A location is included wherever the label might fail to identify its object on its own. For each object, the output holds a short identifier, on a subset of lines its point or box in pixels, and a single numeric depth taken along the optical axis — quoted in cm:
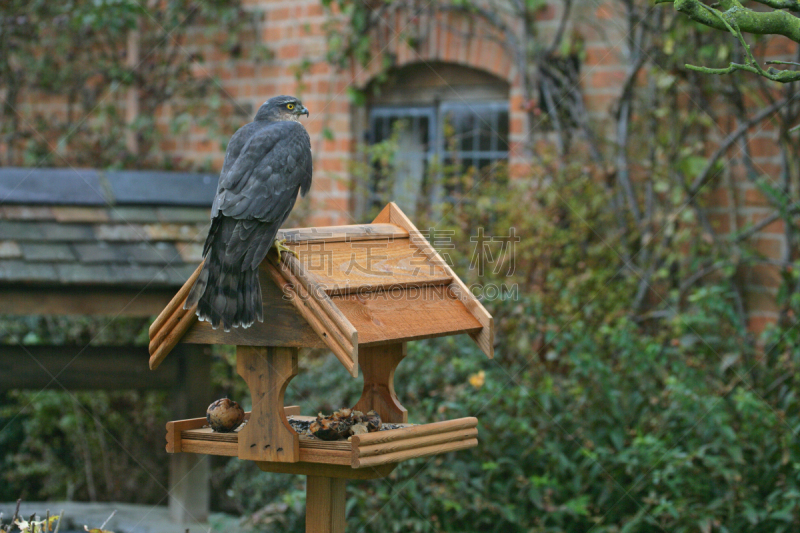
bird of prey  411
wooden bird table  415
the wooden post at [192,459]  798
